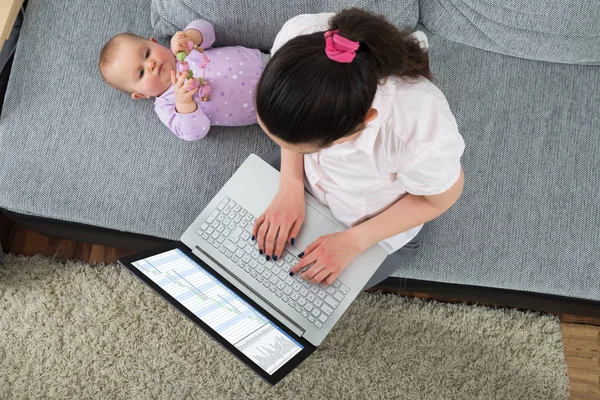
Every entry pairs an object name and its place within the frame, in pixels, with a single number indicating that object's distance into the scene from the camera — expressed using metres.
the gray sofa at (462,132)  1.32
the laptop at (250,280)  1.06
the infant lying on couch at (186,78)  1.32
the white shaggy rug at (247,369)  1.62
